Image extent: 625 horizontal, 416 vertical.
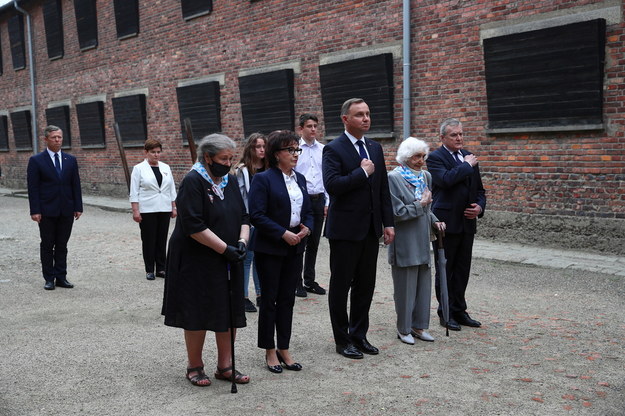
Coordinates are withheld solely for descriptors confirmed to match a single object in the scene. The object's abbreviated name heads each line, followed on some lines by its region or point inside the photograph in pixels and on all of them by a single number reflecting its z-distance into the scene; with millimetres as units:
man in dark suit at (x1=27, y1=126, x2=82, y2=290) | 7703
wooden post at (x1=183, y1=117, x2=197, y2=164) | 12584
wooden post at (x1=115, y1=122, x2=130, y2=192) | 15016
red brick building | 9133
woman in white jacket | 8195
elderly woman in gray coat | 5391
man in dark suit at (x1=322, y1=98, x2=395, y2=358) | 5027
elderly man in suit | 5793
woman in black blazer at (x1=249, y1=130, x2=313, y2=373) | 4723
